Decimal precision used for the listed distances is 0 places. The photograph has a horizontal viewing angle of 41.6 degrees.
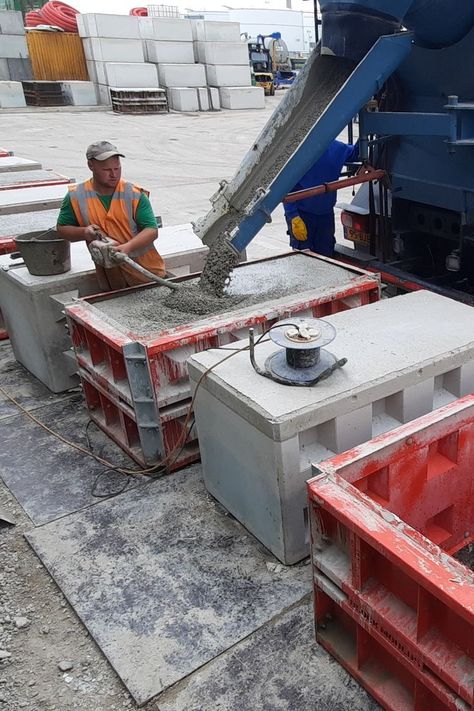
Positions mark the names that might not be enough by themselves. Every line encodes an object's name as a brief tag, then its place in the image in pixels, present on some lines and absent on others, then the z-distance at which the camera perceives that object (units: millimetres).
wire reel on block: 2586
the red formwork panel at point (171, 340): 3268
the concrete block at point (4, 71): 26966
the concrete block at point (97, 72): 25391
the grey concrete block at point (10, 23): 26516
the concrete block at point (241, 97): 26109
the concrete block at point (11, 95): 24781
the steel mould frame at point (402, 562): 1744
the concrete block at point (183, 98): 25219
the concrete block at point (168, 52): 25141
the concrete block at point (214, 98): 26125
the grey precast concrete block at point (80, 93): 25641
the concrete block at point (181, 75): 25453
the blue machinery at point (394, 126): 3840
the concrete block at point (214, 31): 25469
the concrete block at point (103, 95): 25672
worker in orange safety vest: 3898
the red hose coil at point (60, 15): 28062
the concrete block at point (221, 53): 25656
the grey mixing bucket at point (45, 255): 4082
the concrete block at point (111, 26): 24750
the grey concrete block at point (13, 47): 26672
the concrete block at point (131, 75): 24625
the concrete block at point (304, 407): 2533
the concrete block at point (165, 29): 25031
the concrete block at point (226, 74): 26234
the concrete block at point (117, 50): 24969
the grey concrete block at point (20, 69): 27172
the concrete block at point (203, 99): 25777
